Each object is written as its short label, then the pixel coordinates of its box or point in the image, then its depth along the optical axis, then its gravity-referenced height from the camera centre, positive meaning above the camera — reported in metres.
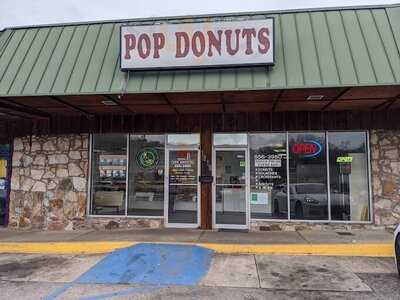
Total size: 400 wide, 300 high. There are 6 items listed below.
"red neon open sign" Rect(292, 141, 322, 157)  11.30 +1.20
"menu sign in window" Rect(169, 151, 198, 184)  11.73 +0.66
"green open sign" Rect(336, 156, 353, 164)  11.23 +0.89
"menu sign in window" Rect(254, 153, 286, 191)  11.43 +0.59
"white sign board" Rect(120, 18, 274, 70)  9.12 +3.38
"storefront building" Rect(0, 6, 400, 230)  9.13 +1.98
